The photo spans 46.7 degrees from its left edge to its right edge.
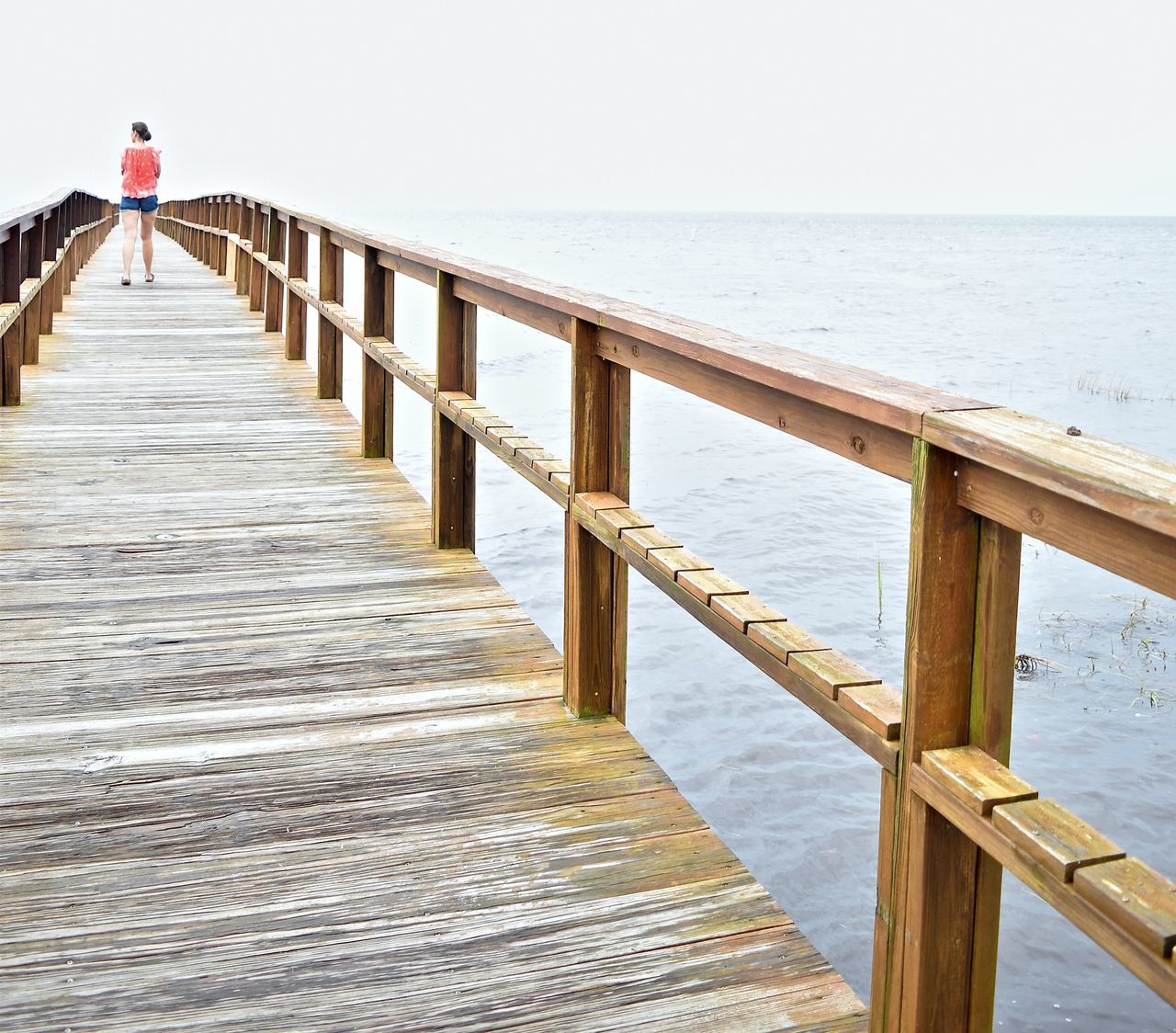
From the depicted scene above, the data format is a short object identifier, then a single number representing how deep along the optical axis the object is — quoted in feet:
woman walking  40.32
